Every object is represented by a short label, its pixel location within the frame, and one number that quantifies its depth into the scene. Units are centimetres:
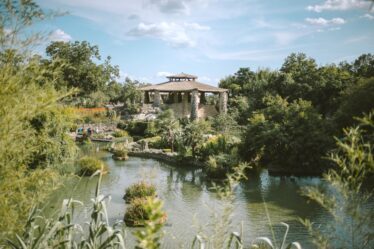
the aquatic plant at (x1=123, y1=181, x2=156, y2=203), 1218
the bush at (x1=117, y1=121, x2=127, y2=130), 3186
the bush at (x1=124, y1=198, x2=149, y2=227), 986
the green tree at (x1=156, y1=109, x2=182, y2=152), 2327
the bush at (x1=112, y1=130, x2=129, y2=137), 2936
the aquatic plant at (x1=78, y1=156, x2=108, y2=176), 1600
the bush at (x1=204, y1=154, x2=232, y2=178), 1592
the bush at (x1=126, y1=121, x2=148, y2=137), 3003
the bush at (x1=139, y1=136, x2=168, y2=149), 2422
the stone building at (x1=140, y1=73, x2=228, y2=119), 3341
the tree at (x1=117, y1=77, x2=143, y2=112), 4568
